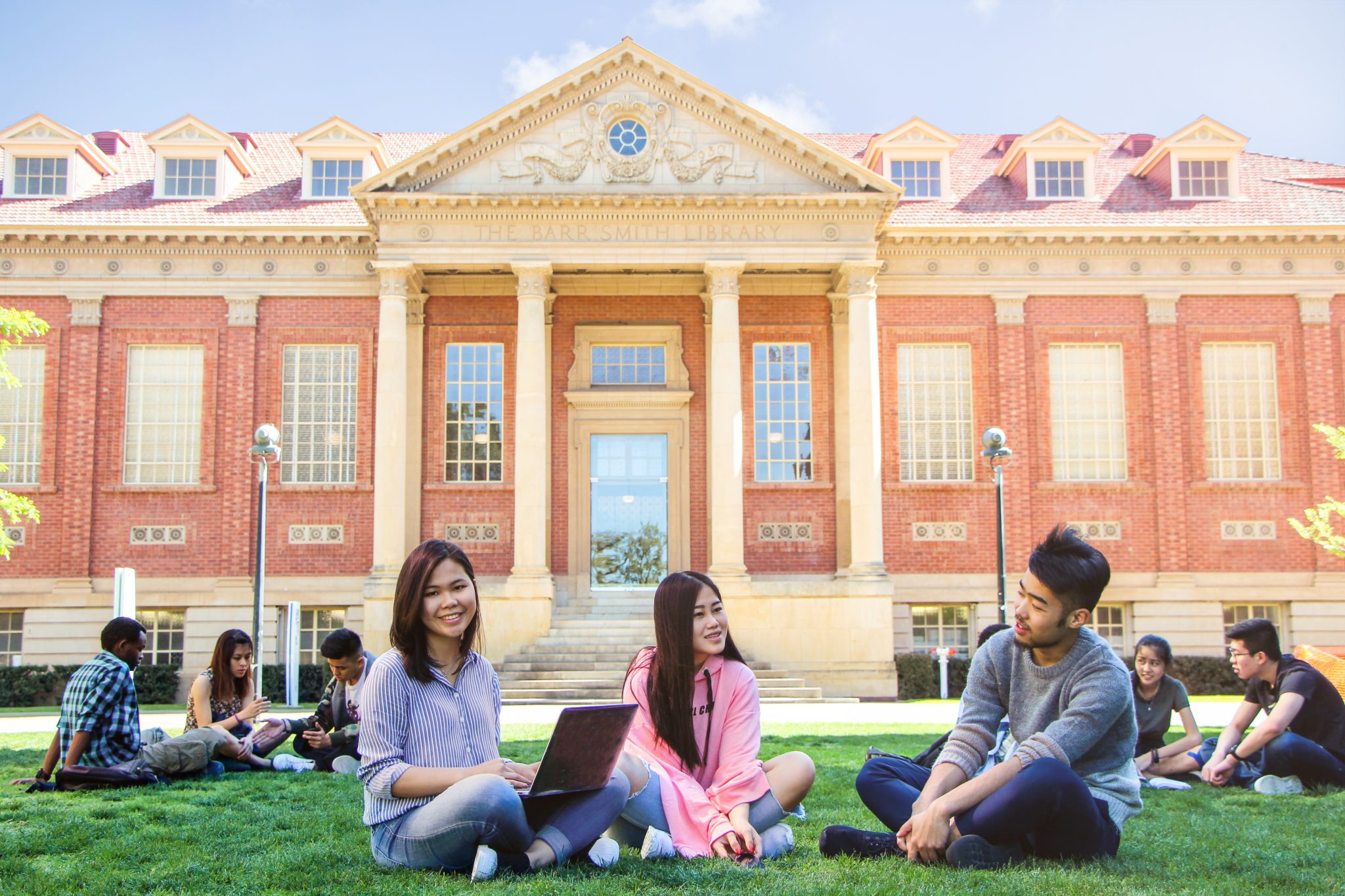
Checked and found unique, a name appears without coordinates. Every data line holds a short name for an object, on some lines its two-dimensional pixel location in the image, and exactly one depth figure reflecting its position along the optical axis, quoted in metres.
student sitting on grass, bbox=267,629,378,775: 10.20
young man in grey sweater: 5.51
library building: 25.02
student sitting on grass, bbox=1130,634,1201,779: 9.66
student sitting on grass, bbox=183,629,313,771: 10.11
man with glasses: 9.05
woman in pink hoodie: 6.05
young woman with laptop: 5.39
